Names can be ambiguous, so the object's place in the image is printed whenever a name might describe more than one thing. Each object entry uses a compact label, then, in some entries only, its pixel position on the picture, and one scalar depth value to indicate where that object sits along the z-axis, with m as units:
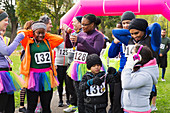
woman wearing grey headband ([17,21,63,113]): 3.78
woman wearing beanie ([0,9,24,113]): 3.29
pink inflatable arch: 7.61
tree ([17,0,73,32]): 29.48
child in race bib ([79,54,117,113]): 3.64
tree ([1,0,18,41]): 37.94
